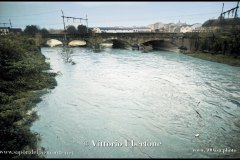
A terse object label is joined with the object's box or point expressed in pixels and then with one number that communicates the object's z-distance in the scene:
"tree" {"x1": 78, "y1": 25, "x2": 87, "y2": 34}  83.97
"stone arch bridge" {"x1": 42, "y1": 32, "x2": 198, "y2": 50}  48.86
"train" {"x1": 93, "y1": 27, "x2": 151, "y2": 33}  127.96
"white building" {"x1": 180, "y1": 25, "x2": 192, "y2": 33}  106.14
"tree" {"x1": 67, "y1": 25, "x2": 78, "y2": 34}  87.25
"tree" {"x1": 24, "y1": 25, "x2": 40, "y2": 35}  83.93
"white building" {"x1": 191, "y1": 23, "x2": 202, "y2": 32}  109.85
